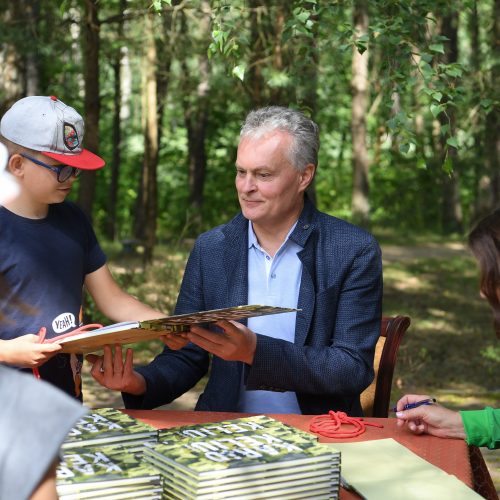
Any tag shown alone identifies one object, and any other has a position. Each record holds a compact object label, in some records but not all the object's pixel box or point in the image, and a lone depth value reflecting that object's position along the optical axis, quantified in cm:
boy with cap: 302
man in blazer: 319
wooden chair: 354
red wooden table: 249
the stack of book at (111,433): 215
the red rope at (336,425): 266
